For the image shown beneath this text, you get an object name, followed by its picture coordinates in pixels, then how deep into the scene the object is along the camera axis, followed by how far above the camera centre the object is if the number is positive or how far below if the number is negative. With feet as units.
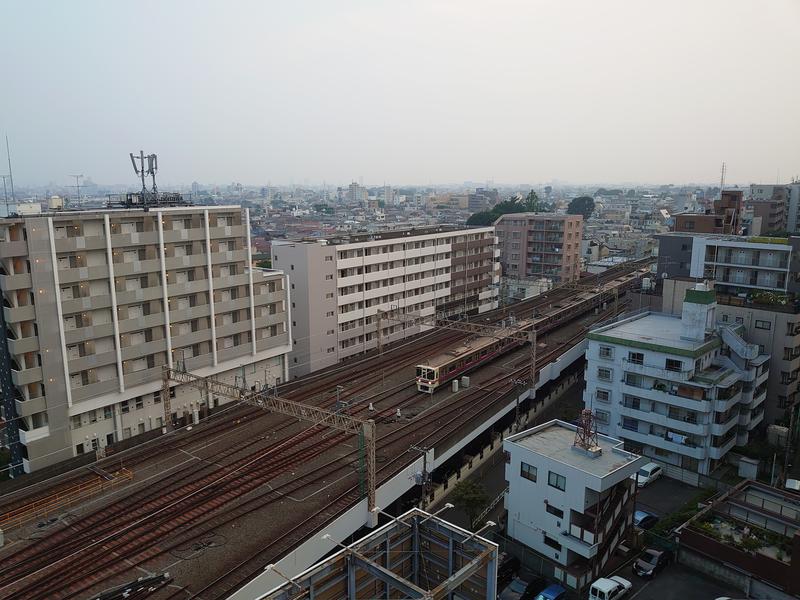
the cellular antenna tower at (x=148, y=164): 97.45 +4.93
